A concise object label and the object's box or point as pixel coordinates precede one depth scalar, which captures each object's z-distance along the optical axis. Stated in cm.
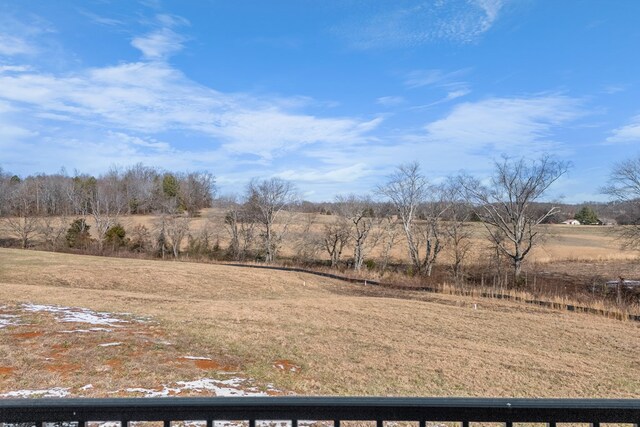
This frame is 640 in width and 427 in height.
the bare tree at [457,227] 3588
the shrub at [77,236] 4372
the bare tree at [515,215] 3384
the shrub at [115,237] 4378
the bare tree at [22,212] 4600
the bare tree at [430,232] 3762
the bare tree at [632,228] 3030
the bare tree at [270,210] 4462
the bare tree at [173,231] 4584
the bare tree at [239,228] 4553
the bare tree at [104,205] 4875
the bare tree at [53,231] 4515
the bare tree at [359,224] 3991
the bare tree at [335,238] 4119
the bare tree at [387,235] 4097
